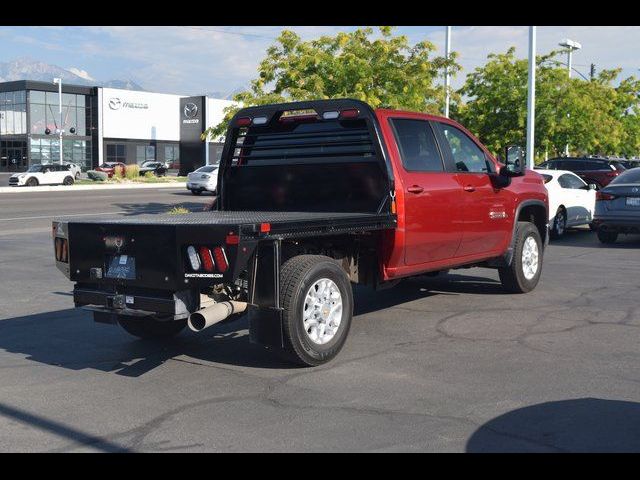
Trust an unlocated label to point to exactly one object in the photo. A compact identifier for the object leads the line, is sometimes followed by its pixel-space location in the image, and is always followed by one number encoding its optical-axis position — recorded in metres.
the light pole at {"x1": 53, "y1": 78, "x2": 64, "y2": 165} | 63.69
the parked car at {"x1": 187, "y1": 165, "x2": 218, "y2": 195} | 36.56
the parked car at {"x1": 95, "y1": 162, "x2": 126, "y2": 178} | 61.81
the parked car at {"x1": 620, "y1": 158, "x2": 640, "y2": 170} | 34.34
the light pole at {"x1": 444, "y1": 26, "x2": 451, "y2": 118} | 20.29
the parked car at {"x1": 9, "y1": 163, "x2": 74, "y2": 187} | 45.56
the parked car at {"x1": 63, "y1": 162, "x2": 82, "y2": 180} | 53.64
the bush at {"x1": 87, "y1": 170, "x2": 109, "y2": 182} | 54.53
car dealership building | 70.12
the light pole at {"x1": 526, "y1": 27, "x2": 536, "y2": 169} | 21.34
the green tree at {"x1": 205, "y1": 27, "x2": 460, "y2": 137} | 18.38
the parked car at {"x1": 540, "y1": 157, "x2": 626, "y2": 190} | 25.94
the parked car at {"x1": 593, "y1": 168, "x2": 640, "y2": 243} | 14.62
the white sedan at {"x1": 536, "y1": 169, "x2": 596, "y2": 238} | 16.23
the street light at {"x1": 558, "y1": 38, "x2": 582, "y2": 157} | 30.17
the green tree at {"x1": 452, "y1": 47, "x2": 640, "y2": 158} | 25.75
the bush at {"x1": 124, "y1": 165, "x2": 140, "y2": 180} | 56.28
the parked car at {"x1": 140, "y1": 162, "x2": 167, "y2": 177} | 63.66
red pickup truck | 5.82
